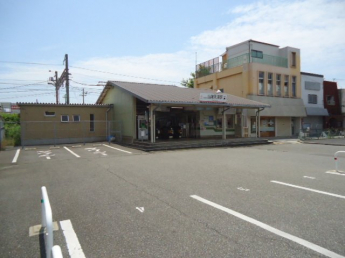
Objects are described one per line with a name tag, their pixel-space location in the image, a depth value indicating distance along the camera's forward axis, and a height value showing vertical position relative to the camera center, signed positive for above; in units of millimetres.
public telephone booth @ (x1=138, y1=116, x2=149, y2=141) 16547 -341
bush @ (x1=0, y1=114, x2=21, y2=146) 18833 -606
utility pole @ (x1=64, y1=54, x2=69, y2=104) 25750 +5382
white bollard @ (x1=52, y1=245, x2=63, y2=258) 1849 -991
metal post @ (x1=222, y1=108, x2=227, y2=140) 18309 -394
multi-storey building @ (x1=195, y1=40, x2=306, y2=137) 23812 +4310
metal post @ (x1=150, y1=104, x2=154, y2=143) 15269 +631
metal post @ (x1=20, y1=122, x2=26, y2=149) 16230 -388
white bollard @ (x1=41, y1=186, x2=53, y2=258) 2412 -1037
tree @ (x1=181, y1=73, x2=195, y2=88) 41219 +7139
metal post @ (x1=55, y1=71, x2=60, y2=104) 30647 +4834
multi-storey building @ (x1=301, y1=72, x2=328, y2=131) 27938 +2573
